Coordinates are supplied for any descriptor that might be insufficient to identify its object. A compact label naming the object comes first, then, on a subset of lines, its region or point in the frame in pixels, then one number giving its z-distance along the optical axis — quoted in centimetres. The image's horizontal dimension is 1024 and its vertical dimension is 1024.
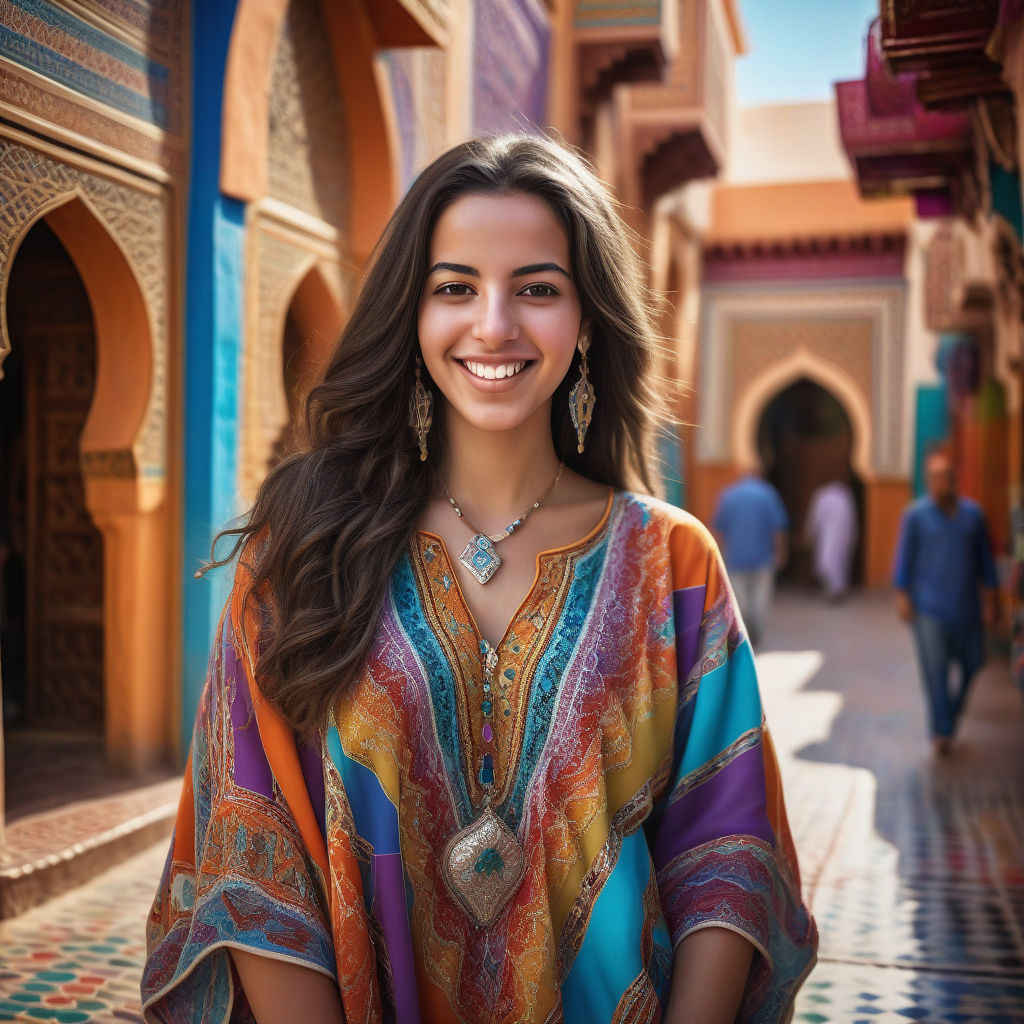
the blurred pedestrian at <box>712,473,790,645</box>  837
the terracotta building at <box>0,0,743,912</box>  353
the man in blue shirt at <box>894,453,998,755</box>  570
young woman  138
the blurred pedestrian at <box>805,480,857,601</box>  1375
